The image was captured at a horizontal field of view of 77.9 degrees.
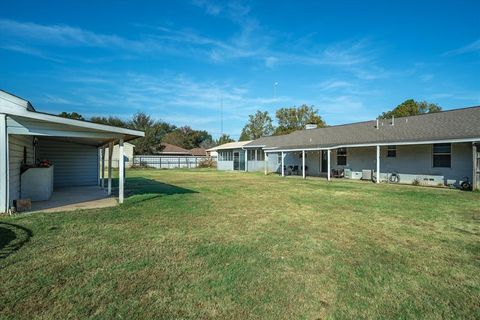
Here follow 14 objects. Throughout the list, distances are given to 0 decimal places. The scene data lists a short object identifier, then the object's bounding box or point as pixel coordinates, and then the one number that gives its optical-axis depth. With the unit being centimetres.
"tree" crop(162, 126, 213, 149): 7469
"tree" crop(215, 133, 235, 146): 7286
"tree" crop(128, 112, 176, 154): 4994
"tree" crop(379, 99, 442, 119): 4108
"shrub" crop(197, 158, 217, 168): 4300
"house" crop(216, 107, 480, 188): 1432
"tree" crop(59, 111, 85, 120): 6380
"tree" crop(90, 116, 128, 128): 5985
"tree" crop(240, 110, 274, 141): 5888
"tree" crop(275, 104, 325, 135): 5000
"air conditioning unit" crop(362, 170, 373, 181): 1839
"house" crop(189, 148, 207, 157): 6040
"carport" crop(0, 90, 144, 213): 735
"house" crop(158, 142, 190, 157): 5506
